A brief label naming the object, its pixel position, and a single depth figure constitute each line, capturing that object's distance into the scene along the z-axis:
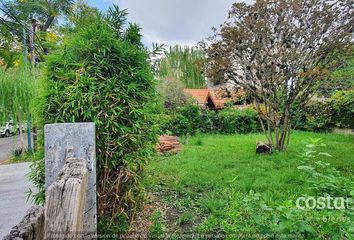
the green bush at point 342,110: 9.84
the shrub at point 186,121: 11.46
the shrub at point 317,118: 10.12
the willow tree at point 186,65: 28.05
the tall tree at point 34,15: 9.81
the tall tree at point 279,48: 5.86
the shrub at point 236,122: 12.52
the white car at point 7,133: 16.77
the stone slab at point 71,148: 1.47
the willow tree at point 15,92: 7.62
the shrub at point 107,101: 2.11
